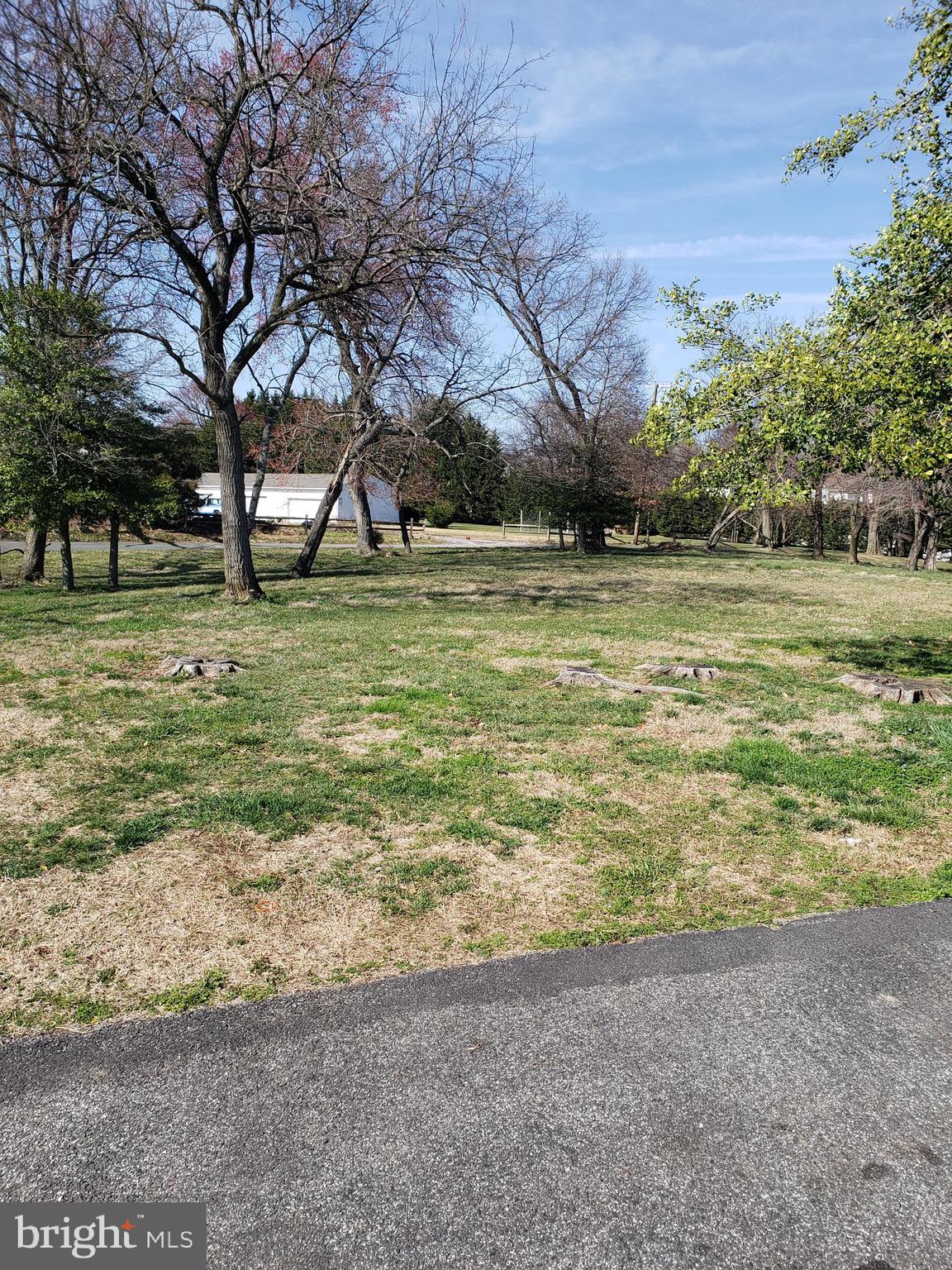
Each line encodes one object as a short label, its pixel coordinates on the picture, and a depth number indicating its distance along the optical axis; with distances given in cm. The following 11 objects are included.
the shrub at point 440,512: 4391
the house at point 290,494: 4328
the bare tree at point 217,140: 914
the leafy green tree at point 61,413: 1171
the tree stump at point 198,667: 813
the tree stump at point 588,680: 789
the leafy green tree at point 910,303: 688
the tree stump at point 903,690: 765
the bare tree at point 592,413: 2686
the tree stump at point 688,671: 848
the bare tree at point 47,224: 973
